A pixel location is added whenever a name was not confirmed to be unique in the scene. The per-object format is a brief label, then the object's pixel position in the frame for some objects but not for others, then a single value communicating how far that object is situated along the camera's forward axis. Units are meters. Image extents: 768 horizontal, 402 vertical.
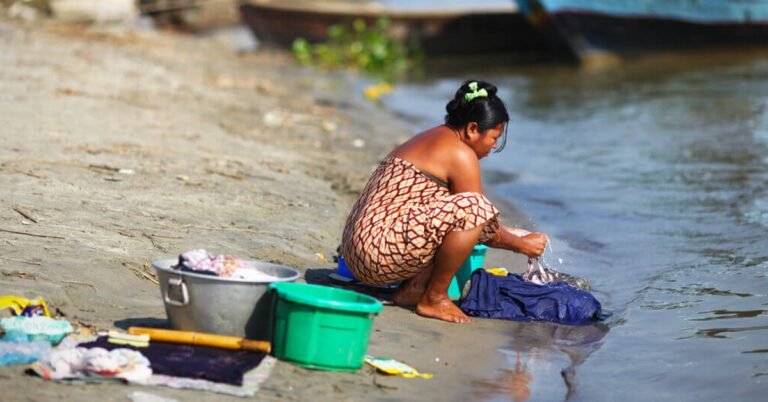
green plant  34.19
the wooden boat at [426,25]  36.56
